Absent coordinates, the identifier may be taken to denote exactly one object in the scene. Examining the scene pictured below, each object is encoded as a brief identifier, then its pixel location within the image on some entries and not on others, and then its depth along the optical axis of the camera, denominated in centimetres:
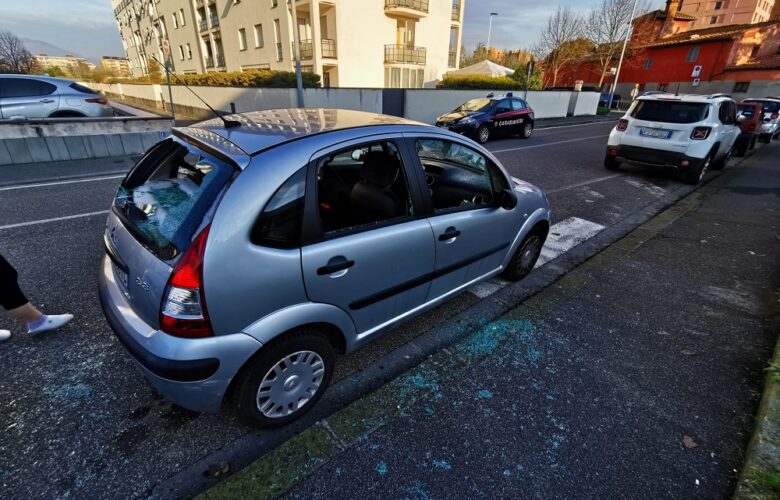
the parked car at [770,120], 1555
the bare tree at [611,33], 3366
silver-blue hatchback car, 169
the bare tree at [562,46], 3612
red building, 3553
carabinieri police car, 1248
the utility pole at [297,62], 1303
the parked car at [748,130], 1210
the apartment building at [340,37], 2177
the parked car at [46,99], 834
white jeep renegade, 745
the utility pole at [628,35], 3028
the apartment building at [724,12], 5106
